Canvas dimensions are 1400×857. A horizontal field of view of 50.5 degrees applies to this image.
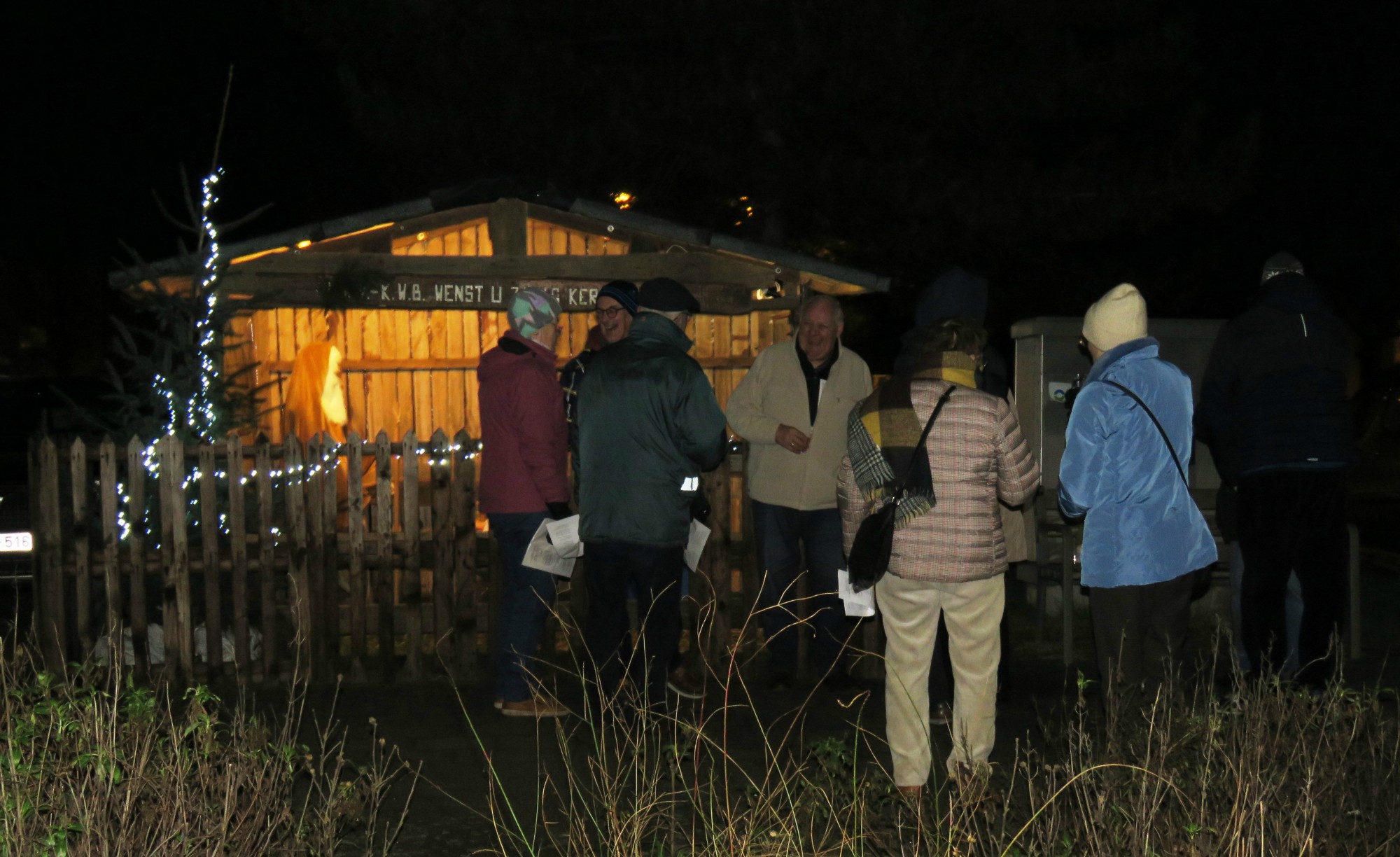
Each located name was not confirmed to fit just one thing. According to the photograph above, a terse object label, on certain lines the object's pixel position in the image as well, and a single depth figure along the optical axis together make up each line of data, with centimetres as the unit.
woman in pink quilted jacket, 523
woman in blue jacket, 536
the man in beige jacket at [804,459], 741
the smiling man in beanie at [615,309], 685
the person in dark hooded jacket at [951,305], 666
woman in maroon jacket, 670
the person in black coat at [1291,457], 646
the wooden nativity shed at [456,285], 1137
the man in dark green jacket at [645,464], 620
